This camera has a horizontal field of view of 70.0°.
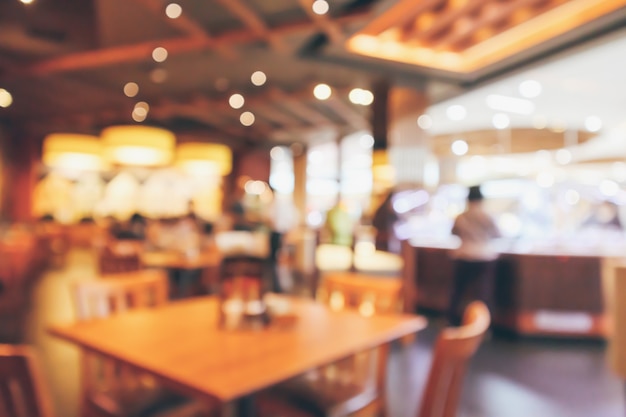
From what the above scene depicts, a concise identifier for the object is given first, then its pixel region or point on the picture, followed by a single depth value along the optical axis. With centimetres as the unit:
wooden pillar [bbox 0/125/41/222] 1105
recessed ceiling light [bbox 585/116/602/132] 582
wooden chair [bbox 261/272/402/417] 204
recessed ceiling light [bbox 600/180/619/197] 500
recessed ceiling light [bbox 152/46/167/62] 545
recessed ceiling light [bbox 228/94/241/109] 788
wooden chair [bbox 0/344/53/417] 110
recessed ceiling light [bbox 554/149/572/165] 591
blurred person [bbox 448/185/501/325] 491
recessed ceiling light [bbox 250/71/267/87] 665
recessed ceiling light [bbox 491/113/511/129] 658
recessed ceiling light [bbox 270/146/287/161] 1316
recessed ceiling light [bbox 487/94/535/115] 640
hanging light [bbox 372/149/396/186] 614
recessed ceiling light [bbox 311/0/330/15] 405
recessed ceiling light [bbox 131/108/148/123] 929
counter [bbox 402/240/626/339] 504
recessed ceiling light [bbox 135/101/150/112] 870
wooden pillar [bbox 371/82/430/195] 609
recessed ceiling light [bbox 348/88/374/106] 689
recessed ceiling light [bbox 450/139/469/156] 651
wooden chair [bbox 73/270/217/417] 195
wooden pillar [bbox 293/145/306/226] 1266
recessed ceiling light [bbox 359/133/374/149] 1067
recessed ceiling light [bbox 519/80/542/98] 585
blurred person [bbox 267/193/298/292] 458
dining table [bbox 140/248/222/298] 467
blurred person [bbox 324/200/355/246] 686
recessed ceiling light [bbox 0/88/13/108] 816
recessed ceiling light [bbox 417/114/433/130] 610
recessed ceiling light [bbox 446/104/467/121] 695
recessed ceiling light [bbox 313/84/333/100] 689
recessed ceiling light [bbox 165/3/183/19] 425
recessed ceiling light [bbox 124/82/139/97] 755
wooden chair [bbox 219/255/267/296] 204
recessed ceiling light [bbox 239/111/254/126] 966
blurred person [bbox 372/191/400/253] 542
